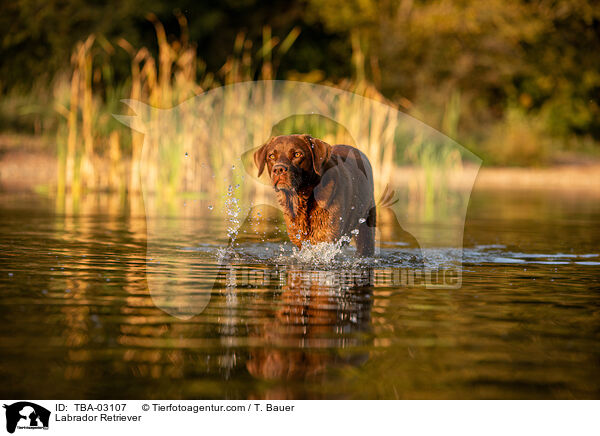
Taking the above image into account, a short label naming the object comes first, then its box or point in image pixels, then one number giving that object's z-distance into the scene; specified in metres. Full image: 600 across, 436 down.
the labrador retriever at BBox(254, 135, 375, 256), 8.15
